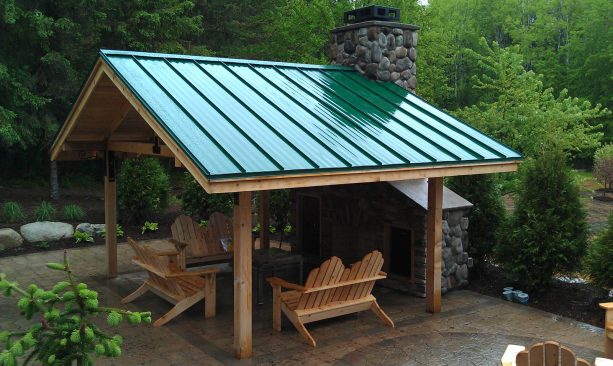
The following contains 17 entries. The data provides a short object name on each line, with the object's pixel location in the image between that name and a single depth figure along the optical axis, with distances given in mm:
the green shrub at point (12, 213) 13664
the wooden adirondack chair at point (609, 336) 6047
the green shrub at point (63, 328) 3168
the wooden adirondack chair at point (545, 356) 4348
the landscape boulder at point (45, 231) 12297
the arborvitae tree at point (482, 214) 9500
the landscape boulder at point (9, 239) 11703
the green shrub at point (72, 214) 14367
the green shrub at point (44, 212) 13922
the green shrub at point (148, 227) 13680
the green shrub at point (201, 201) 13594
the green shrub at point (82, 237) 12510
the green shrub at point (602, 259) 7773
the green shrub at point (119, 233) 13112
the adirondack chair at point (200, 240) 9109
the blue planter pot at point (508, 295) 8625
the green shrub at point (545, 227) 8328
